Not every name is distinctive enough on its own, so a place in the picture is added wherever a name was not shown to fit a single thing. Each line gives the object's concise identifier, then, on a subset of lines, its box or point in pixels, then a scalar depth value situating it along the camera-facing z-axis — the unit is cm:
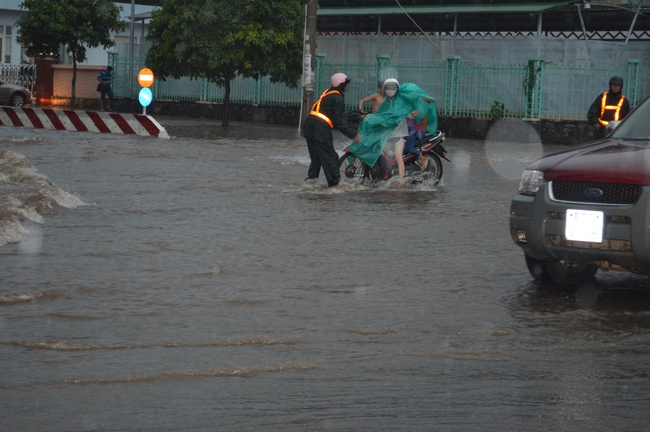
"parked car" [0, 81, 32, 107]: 4262
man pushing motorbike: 1441
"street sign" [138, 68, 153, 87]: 3180
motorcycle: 1534
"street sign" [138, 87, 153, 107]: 3134
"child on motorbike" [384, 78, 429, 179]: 1511
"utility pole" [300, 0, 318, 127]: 2823
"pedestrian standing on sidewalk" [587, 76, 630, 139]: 1574
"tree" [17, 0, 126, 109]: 4169
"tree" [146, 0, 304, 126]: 3192
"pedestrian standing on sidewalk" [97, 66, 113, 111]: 4200
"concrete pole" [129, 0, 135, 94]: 4246
